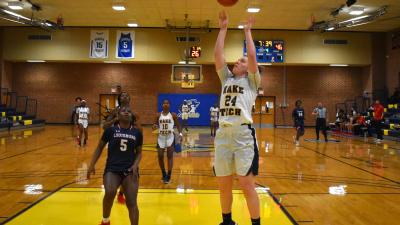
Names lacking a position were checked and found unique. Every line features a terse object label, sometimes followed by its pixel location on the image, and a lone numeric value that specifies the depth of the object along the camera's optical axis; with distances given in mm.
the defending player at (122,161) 4152
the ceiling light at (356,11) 19609
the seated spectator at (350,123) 21844
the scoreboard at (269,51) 24375
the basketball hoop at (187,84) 26828
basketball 4367
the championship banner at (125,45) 24797
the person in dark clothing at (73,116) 27005
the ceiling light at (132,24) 23438
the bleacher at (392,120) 19291
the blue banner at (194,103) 27328
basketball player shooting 3725
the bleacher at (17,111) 21594
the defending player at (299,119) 15547
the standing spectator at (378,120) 18844
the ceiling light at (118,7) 19109
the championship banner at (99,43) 24859
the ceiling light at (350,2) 16309
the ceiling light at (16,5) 19166
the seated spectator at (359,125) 20984
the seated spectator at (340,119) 23594
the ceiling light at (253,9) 19328
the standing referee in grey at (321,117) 16906
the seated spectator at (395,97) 22750
